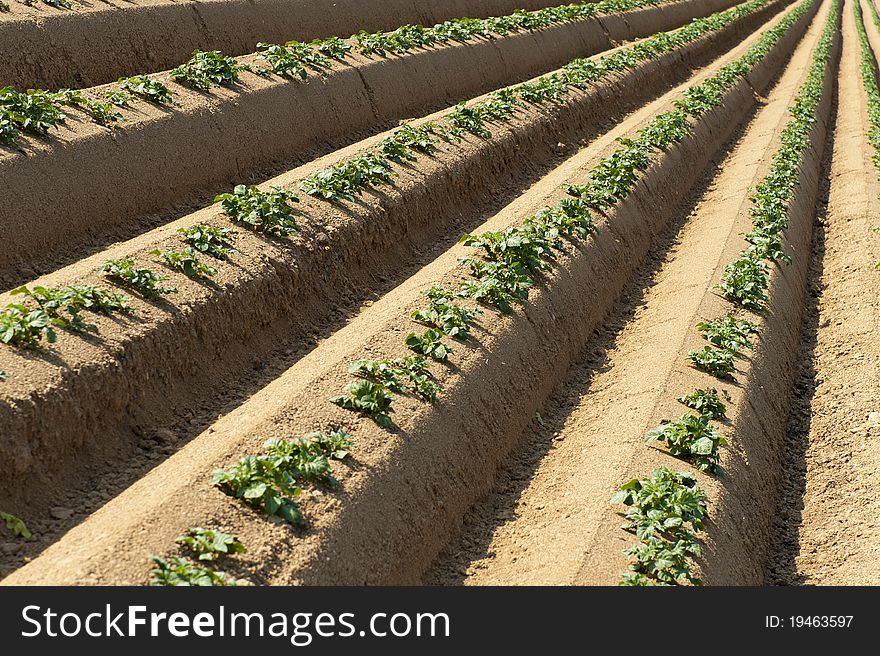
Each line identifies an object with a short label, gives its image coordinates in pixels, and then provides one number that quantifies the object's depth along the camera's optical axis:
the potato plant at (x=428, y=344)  18.70
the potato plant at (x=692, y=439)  17.42
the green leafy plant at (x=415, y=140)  29.77
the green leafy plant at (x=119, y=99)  24.69
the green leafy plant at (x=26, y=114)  21.36
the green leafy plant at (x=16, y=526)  13.43
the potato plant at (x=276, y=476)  13.52
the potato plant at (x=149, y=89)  25.75
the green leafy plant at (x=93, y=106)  23.61
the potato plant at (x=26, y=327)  15.40
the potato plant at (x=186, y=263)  19.37
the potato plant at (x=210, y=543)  12.43
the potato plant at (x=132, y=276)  18.16
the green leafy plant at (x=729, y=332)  22.11
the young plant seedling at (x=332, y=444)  15.08
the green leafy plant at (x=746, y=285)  24.87
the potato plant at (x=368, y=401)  16.36
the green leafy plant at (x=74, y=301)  16.33
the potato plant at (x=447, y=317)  19.66
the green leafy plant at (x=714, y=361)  20.92
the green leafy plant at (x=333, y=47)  34.34
